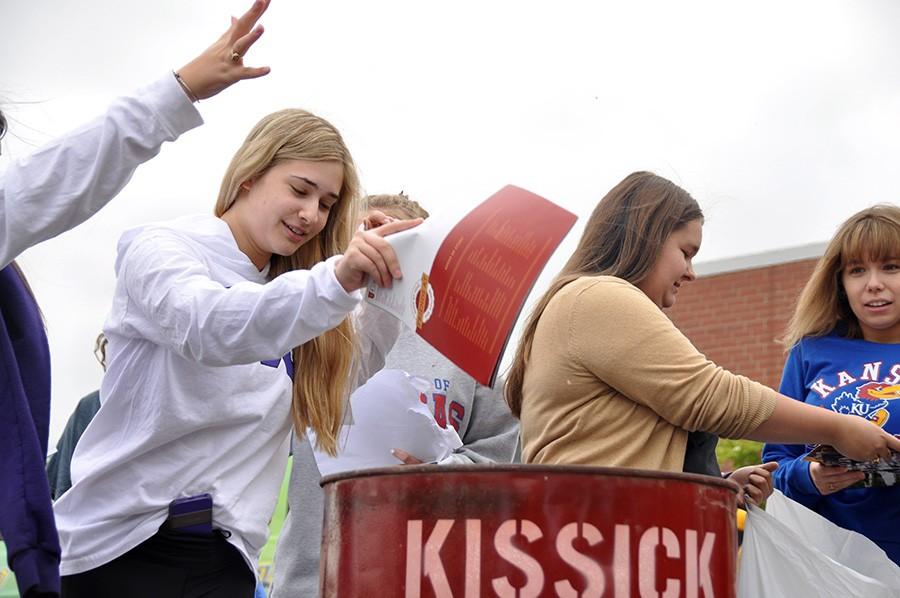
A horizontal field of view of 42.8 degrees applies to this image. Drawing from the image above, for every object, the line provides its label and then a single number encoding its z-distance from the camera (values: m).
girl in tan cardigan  2.45
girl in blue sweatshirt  3.21
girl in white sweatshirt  2.19
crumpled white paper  3.37
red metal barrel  1.95
